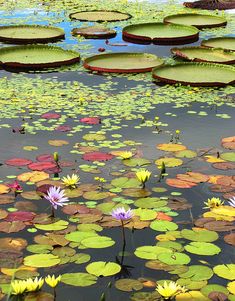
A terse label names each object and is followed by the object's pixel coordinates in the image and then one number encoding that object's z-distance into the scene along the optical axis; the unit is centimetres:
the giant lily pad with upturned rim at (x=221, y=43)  670
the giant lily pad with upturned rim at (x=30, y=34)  709
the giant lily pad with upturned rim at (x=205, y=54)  604
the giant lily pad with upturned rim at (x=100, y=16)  843
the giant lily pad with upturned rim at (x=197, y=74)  540
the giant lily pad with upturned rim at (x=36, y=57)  592
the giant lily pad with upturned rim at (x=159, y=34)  720
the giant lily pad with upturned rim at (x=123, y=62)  579
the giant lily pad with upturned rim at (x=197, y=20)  799
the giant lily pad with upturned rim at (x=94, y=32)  742
